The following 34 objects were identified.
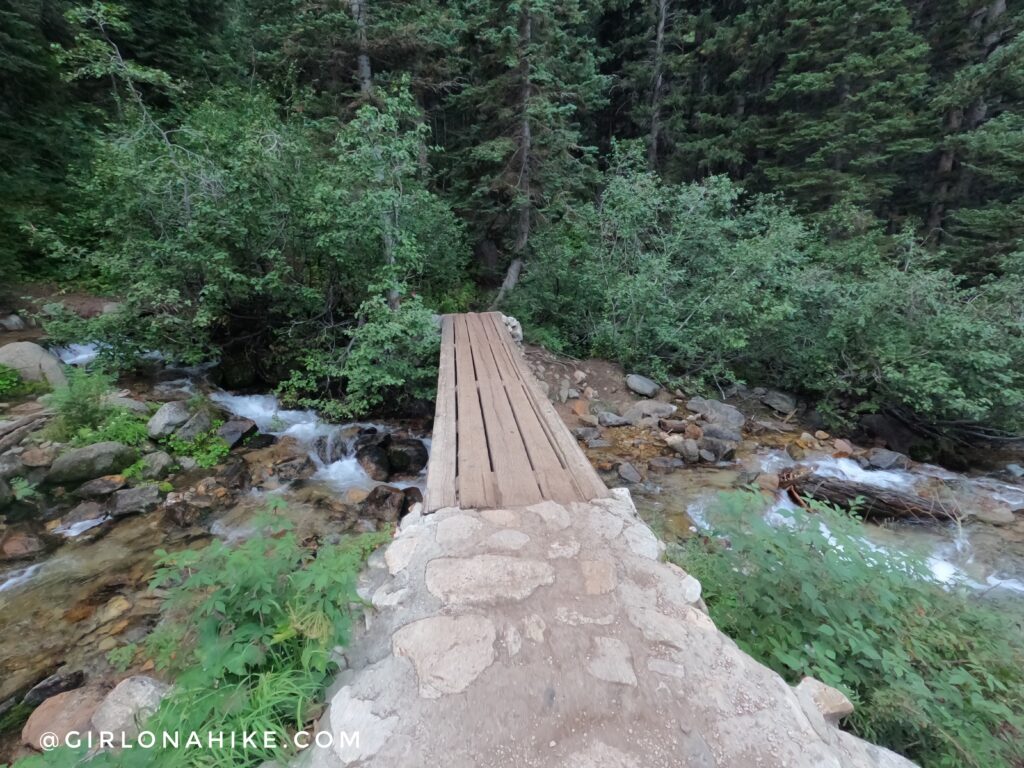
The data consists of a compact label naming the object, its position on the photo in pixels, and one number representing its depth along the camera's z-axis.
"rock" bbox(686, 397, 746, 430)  8.27
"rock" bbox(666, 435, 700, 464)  7.19
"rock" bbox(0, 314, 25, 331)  8.32
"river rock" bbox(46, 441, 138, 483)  5.52
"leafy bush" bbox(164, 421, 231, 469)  6.28
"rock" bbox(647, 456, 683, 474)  6.96
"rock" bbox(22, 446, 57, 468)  5.57
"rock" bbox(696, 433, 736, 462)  7.23
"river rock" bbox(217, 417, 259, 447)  6.79
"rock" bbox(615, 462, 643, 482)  6.63
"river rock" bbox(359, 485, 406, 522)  5.68
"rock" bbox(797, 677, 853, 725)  1.80
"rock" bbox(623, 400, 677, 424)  8.41
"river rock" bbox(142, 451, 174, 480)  5.82
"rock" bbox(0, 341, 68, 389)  6.88
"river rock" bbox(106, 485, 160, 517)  5.25
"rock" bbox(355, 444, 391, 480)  6.70
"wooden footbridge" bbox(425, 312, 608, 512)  3.03
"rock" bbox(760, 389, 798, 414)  8.99
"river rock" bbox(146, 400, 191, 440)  6.40
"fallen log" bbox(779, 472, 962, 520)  5.73
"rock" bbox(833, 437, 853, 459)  7.39
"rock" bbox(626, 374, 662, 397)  9.04
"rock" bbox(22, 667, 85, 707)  3.16
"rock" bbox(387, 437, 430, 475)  6.90
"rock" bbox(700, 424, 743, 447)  7.72
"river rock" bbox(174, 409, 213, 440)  6.54
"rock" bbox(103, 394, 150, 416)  6.56
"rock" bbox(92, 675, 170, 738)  2.49
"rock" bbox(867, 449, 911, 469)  7.09
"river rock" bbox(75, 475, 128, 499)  5.41
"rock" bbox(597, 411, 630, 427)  8.27
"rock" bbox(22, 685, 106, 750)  2.81
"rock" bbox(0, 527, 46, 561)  4.54
